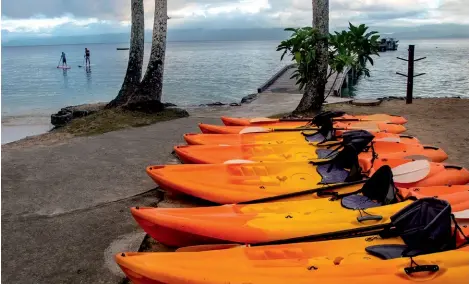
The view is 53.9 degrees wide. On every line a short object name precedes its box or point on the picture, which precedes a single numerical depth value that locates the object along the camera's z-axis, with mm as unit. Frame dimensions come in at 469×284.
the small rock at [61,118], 12484
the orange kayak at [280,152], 5965
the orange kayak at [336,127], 7191
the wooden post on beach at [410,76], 12009
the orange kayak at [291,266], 2924
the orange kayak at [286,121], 7967
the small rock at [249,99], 14524
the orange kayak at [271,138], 6570
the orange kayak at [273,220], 3707
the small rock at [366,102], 12016
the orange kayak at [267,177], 4852
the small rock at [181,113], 11000
